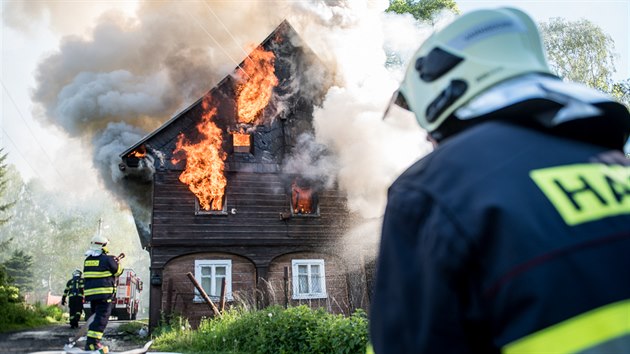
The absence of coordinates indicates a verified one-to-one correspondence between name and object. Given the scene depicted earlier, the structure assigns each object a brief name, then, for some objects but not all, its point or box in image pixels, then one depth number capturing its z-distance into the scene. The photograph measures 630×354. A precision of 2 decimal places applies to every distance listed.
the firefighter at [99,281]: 7.41
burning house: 15.18
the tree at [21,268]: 38.15
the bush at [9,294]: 16.33
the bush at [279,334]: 6.81
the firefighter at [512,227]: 0.89
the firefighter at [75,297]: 14.77
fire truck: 19.66
